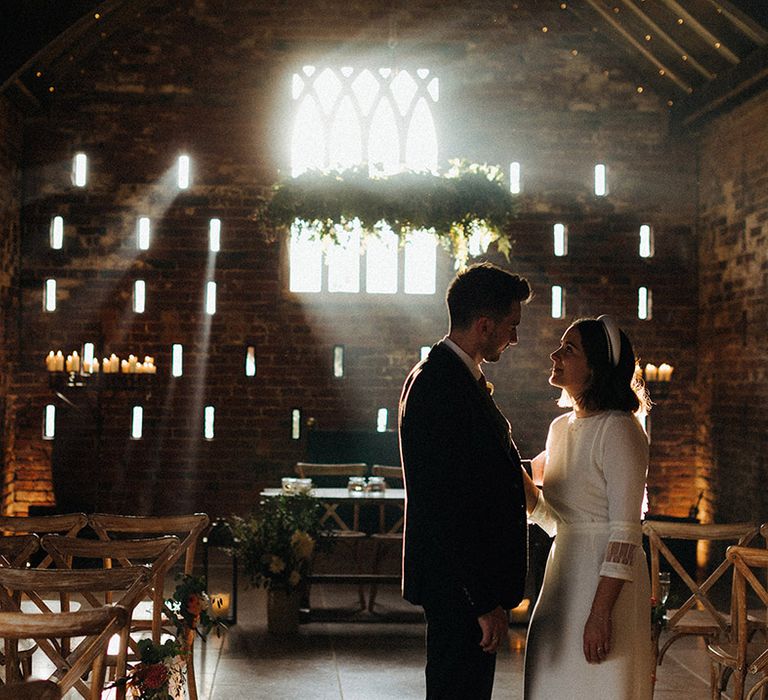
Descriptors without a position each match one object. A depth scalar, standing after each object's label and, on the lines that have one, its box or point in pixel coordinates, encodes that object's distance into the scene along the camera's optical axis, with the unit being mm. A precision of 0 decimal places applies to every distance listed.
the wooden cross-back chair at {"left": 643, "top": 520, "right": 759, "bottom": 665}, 4348
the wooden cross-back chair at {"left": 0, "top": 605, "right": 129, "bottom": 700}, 2518
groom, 2695
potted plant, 6344
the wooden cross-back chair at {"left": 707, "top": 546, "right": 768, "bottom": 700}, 3632
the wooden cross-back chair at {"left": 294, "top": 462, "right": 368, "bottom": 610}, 6973
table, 6605
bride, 2758
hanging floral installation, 7074
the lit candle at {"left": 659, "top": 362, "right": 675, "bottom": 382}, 9320
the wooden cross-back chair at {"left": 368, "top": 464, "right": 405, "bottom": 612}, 6918
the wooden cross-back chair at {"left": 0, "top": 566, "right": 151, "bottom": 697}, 2916
